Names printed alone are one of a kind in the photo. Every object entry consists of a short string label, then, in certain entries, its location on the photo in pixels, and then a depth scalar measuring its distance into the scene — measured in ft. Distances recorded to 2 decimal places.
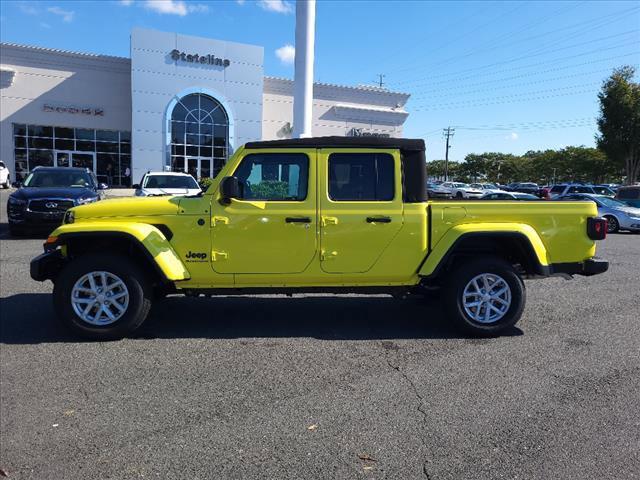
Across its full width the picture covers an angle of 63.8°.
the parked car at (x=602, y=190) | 86.37
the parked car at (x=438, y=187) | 154.43
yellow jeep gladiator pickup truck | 16.71
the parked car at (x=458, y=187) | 132.46
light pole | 80.07
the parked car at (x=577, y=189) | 84.19
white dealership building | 114.73
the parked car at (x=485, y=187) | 158.71
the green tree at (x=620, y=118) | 116.47
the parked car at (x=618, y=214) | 59.52
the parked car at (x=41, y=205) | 39.47
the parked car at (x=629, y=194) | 66.49
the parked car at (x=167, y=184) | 47.57
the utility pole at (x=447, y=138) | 300.65
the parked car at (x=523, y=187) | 166.84
